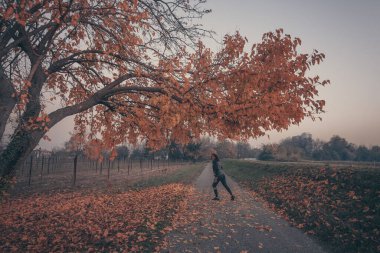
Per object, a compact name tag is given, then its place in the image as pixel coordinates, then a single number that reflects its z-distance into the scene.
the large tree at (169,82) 5.99
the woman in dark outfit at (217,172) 11.57
